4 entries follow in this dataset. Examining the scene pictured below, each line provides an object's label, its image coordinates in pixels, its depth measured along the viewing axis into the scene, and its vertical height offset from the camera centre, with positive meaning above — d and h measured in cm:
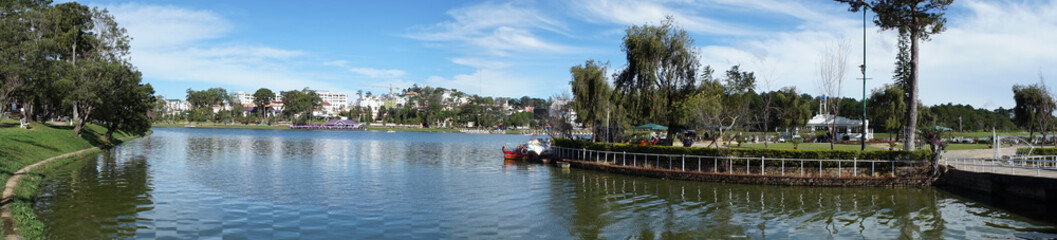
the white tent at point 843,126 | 6613 +86
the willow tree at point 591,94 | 5073 +305
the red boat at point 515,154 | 4731 -200
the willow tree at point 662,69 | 3956 +407
